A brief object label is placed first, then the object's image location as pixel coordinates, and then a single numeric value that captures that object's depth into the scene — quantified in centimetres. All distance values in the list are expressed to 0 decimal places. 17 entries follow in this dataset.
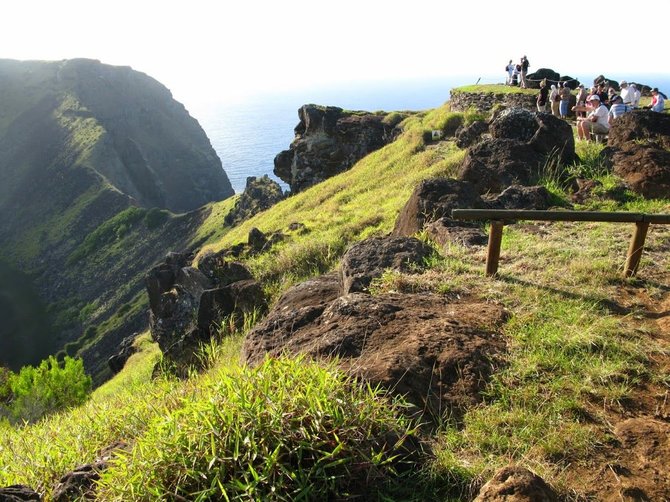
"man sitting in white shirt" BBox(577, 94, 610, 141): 1606
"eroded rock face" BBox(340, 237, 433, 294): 744
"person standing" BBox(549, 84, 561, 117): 2292
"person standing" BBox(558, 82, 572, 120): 2219
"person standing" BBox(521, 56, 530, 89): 3067
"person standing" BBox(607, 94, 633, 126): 1677
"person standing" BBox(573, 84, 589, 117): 1967
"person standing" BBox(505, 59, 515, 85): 3304
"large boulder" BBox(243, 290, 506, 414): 483
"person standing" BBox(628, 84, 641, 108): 2062
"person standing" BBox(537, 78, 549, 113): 2392
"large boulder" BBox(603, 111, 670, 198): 1079
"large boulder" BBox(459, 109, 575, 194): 1291
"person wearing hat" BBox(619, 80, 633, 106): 2058
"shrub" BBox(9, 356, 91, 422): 2683
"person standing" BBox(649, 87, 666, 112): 1967
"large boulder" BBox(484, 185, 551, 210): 1080
